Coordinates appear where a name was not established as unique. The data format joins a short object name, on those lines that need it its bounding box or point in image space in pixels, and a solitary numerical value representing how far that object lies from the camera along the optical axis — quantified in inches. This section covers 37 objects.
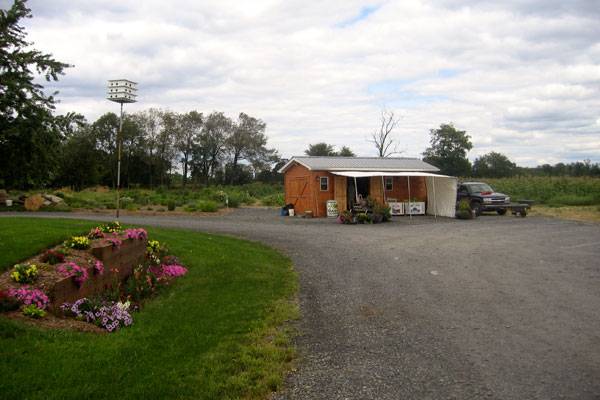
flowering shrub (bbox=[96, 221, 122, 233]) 327.9
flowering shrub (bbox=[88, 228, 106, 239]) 307.5
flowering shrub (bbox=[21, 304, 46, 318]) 183.0
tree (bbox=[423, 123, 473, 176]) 2071.9
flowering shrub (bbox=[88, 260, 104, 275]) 248.2
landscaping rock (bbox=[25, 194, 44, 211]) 828.6
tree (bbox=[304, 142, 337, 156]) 2277.3
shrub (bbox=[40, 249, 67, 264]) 238.4
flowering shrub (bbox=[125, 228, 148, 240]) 311.6
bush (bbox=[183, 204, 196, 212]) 895.1
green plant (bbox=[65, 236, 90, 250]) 270.7
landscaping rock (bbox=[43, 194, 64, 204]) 877.8
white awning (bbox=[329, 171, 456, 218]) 863.7
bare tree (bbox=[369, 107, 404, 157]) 1902.1
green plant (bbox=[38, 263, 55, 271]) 227.8
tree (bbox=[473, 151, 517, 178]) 2323.3
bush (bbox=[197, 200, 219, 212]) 910.4
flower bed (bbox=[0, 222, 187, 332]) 196.7
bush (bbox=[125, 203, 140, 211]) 886.9
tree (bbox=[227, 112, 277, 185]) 2149.4
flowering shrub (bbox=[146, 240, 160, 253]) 341.6
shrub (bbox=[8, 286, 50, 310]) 189.9
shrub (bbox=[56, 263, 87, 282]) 223.0
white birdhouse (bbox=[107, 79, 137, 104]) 506.0
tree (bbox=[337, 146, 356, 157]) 2248.2
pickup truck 870.4
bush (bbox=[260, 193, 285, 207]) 1195.9
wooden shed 906.1
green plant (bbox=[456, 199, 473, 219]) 820.0
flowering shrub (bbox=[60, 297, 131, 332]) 196.5
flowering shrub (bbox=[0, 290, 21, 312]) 182.9
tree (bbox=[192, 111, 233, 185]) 2092.8
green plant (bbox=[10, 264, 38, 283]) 205.8
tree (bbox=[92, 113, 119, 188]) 1824.6
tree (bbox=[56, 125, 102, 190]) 1594.5
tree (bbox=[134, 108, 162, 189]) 1948.8
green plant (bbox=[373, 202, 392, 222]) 763.4
